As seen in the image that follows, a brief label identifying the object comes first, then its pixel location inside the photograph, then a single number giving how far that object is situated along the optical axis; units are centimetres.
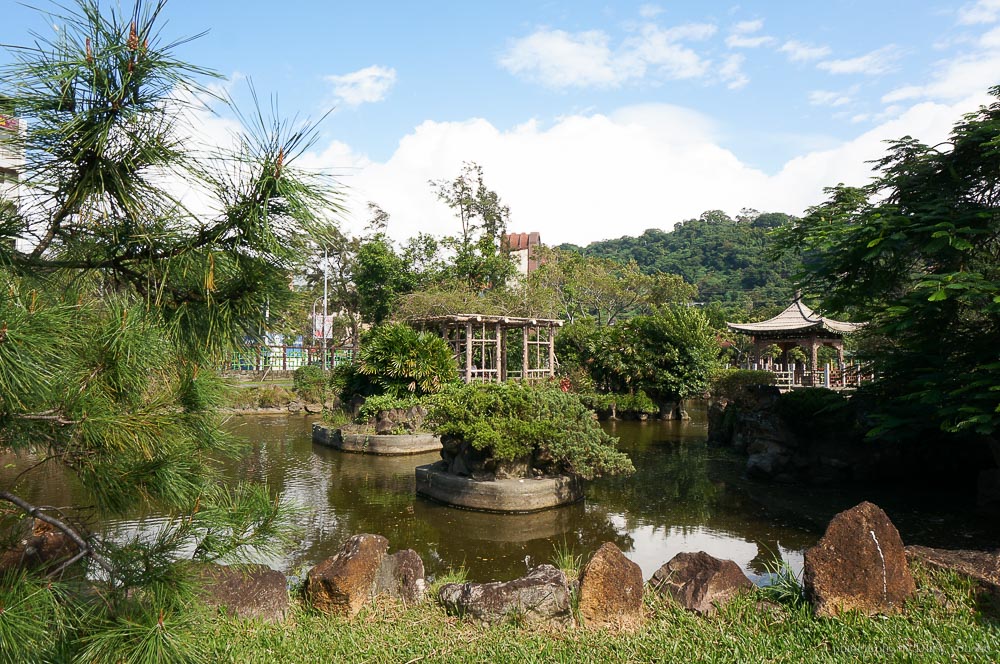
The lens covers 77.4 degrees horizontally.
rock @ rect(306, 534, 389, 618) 442
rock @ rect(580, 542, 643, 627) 429
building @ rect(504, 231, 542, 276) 4703
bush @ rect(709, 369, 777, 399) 1713
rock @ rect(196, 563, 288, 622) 420
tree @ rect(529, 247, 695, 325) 3409
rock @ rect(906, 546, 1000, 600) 428
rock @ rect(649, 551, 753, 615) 450
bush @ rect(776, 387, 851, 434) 1123
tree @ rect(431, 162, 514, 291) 2708
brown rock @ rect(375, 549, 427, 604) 476
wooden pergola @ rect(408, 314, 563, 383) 1864
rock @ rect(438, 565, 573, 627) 427
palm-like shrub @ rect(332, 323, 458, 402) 1546
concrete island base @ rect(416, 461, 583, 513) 890
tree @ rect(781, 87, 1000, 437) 702
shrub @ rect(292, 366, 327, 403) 2181
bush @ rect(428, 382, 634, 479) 893
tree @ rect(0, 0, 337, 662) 191
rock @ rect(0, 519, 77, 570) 309
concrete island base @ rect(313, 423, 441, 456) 1395
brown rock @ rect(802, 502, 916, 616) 420
